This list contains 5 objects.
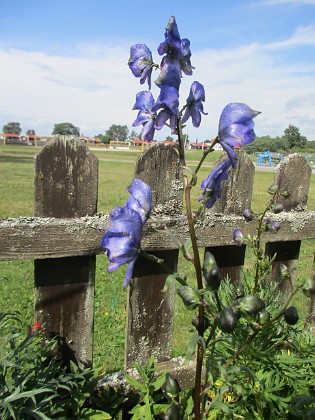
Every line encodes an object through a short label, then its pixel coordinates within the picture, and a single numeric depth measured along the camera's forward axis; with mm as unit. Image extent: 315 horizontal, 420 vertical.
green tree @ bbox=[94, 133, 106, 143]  115825
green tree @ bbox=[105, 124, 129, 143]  114875
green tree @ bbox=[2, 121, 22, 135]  115838
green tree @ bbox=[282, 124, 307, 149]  66475
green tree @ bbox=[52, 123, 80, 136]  99200
